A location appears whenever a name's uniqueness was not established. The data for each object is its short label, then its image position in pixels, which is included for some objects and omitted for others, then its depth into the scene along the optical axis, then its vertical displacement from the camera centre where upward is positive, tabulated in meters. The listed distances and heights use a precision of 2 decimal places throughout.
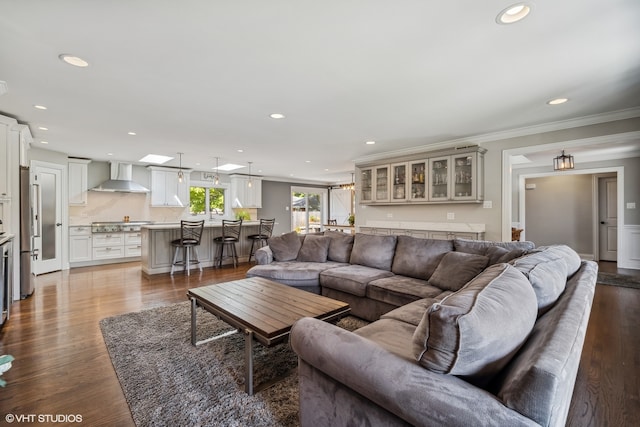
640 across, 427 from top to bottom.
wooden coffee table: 1.83 -0.71
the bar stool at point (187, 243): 5.26 -0.53
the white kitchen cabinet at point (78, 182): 6.18 +0.73
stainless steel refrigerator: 3.77 -0.25
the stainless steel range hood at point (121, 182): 6.57 +0.77
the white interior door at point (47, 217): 5.04 -0.04
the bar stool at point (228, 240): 5.89 -0.53
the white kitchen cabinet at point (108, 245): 6.24 -0.69
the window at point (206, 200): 8.38 +0.42
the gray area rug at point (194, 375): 1.64 -1.14
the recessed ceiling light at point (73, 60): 2.23 +1.23
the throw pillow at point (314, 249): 4.00 -0.50
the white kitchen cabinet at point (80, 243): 5.94 -0.61
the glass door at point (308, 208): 10.71 +0.22
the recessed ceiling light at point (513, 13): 1.67 +1.21
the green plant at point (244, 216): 7.63 -0.05
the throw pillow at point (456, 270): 2.53 -0.51
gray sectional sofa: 0.79 -0.50
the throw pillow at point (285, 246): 4.02 -0.46
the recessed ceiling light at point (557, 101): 3.06 +1.21
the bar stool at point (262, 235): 6.43 -0.48
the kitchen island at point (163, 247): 5.23 -0.63
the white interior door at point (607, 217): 6.53 -0.10
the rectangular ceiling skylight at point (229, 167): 7.47 +1.28
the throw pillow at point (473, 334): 0.89 -0.40
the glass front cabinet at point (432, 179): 4.49 +0.60
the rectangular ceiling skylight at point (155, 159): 6.25 +1.27
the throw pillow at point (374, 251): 3.47 -0.47
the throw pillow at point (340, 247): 3.93 -0.46
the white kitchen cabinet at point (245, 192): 8.86 +0.70
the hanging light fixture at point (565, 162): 5.11 +0.91
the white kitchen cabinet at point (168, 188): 7.24 +0.69
